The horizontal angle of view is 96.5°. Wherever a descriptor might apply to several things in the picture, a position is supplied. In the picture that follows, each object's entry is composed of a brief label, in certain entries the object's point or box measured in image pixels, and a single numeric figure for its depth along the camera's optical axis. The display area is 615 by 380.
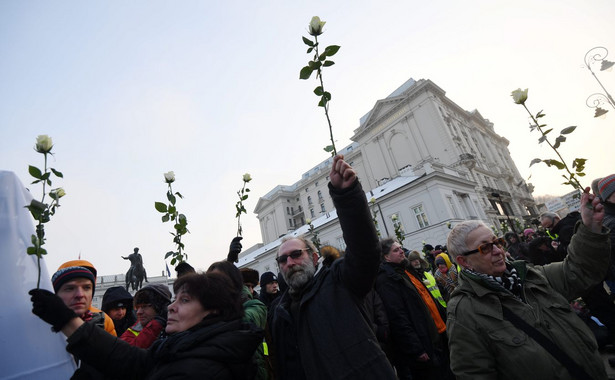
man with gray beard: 1.75
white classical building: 25.92
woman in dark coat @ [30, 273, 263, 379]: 1.53
